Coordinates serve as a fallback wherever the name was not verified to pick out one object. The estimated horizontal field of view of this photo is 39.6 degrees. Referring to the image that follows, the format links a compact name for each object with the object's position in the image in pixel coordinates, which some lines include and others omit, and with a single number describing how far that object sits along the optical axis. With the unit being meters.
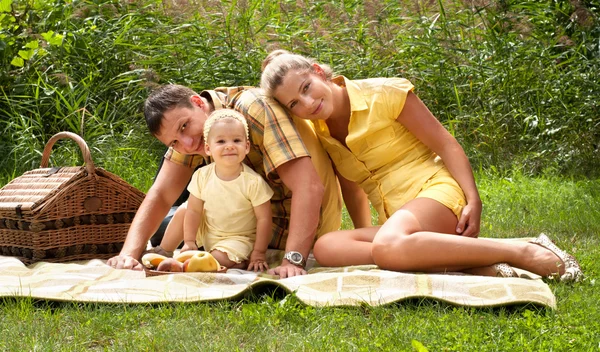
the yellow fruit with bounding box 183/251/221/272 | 3.50
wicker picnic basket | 4.11
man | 3.60
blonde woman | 3.37
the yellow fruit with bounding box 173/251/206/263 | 3.65
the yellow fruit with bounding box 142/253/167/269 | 3.67
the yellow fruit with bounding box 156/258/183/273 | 3.54
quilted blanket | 2.87
